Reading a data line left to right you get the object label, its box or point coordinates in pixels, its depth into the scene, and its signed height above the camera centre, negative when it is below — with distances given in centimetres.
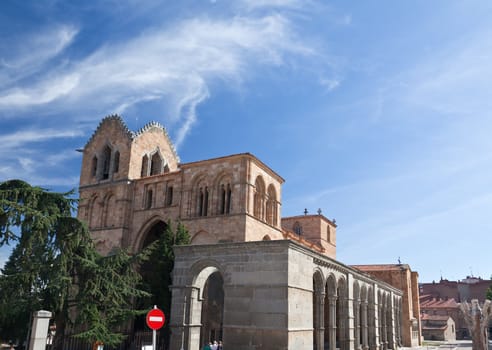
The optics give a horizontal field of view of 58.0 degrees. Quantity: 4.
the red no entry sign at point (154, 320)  1131 -35
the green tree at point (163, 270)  2242 +181
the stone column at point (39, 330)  1358 -86
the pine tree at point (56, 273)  1622 +113
